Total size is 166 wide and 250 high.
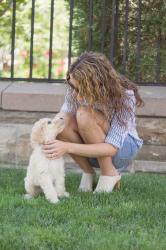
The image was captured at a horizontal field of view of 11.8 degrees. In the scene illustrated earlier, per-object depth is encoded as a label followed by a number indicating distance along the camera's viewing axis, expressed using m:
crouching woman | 5.54
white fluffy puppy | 5.47
